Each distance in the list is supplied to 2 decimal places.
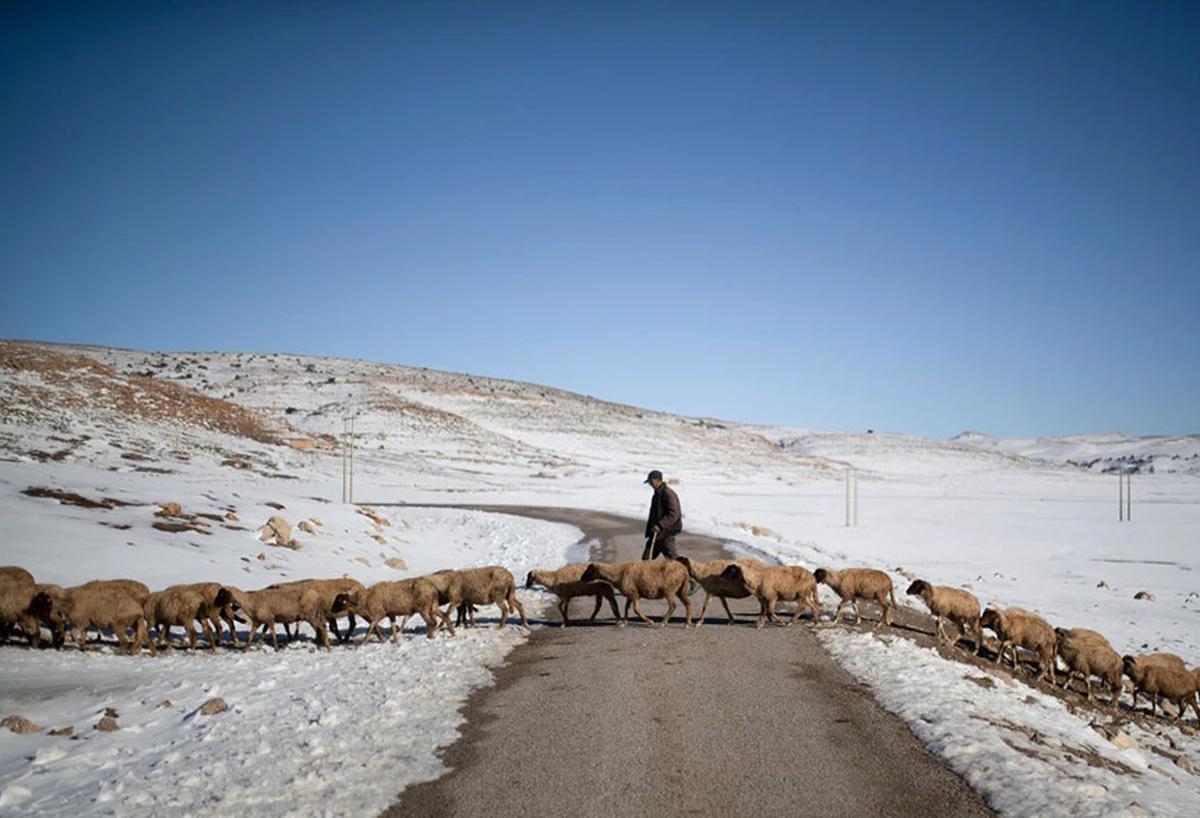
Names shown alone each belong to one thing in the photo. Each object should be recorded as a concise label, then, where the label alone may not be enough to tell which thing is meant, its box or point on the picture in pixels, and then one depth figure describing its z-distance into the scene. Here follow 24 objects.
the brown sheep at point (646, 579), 14.91
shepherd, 17.42
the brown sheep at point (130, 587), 12.83
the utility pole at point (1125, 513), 57.30
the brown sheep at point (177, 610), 12.97
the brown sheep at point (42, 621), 12.22
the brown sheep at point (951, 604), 14.86
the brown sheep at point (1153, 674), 13.02
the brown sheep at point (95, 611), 12.25
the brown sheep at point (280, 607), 13.45
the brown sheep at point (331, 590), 14.09
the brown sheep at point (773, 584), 14.72
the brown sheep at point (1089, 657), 13.39
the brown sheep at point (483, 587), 14.73
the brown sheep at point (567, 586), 15.23
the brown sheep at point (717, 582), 15.08
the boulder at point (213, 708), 9.18
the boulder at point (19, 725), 8.66
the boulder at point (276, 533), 22.22
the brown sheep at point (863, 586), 15.25
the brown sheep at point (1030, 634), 13.90
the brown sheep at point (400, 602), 14.22
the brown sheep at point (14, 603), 12.20
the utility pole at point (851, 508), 51.69
